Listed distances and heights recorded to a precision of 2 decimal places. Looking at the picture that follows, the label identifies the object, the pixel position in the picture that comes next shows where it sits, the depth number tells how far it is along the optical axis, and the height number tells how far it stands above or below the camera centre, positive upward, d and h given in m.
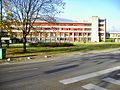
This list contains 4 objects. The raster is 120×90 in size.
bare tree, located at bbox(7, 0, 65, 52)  20.01 +4.32
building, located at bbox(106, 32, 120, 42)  101.74 +3.93
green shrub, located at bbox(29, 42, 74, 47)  35.09 -1.19
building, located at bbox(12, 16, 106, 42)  90.38 +6.45
